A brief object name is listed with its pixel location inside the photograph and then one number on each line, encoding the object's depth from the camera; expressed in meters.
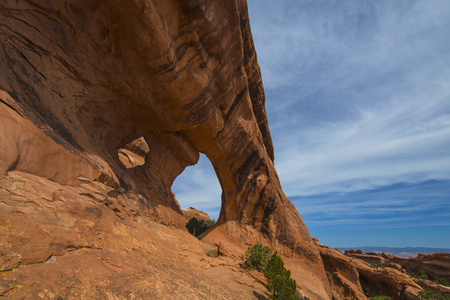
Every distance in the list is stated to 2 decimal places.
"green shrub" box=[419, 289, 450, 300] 26.68
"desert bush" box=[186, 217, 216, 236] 31.47
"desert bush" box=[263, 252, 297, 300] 10.70
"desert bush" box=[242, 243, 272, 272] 14.56
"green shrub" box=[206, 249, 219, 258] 14.85
